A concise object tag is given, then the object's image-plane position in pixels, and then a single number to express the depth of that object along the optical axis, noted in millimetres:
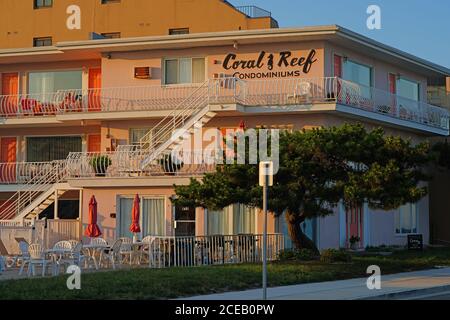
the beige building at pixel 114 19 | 46438
